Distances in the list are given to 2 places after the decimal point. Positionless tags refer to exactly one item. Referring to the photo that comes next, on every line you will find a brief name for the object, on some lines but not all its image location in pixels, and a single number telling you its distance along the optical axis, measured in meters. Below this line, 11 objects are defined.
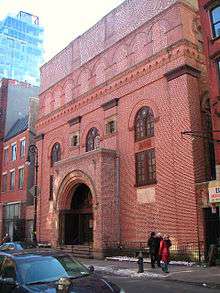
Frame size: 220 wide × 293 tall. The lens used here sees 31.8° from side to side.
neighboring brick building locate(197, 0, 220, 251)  19.98
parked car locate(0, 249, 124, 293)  6.92
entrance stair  25.79
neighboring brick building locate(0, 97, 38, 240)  39.53
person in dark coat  18.89
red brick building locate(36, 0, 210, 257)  22.66
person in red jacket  16.78
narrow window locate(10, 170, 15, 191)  43.42
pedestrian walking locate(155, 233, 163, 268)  19.20
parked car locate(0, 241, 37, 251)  19.42
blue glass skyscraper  155.12
